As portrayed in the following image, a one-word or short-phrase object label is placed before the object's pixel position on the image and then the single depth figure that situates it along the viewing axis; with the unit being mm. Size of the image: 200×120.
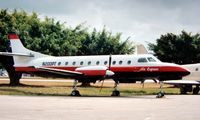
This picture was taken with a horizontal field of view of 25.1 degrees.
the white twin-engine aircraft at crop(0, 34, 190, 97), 32438
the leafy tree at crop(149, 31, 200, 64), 71375
